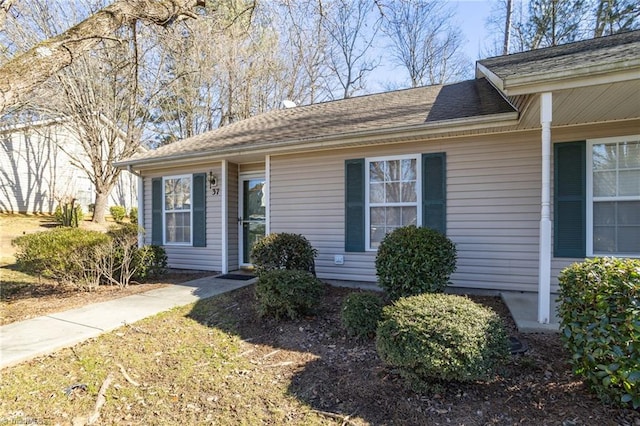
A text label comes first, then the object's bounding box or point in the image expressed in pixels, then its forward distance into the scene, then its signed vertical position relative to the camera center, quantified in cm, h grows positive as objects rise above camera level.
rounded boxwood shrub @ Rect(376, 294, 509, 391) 246 -99
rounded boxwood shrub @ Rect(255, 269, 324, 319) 418 -102
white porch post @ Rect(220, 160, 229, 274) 713 -22
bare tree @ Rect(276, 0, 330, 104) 1372 +638
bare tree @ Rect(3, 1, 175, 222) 1076 +387
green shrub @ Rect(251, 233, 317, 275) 549 -70
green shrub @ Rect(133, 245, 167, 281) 649 -101
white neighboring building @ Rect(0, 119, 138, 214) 1427 +182
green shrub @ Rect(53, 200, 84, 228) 1266 -16
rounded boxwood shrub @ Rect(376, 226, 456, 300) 424 -66
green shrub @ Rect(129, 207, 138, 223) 1670 -21
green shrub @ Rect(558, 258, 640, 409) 212 -78
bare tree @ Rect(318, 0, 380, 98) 1231 +671
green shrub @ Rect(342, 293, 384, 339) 367 -114
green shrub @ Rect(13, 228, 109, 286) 573 -74
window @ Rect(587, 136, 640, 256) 457 +18
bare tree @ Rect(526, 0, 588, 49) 1155 +656
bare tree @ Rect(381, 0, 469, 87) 1556 +749
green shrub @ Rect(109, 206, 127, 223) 1631 -11
